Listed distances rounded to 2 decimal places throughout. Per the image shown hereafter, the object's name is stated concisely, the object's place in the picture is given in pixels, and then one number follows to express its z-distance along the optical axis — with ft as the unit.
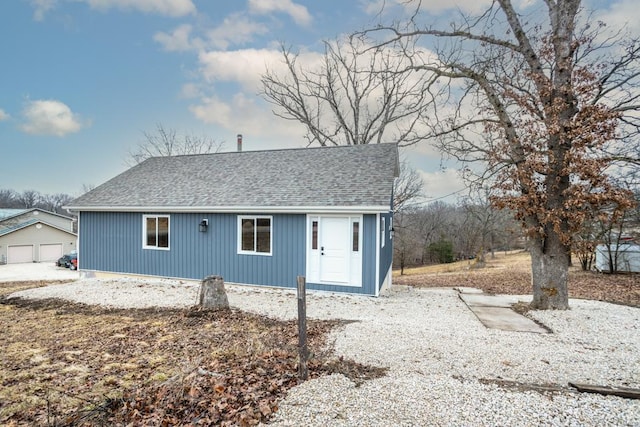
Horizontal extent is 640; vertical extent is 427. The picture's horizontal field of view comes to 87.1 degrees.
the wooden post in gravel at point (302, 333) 11.96
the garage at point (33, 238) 93.66
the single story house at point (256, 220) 29.45
